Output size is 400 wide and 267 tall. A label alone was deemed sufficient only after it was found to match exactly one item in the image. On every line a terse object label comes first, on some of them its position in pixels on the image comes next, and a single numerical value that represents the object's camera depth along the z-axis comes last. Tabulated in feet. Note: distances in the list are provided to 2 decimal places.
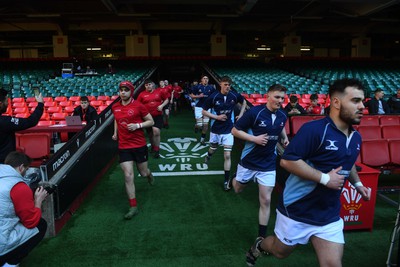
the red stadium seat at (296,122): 23.27
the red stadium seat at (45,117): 29.55
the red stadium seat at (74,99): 39.15
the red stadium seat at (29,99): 38.81
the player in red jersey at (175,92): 48.29
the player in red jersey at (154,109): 27.50
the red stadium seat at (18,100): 37.45
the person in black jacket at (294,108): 25.73
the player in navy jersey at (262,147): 13.30
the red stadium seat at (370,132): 22.22
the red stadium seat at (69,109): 32.71
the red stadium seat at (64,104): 35.53
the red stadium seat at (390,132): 22.54
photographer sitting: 9.23
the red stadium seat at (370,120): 24.70
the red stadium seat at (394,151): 19.66
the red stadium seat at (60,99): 39.29
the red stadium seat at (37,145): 19.79
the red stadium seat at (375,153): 19.42
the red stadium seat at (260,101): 36.91
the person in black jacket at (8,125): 13.26
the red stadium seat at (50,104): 34.56
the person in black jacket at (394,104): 34.22
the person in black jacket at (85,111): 25.45
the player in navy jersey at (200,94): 34.73
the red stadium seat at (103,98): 39.25
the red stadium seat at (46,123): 26.86
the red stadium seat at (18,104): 35.12
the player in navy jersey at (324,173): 8.05
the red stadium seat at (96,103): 36.17
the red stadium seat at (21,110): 32.91
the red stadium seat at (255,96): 40.18
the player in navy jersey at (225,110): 19.93
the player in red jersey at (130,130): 16.10
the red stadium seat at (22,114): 31.76
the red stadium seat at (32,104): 35.45
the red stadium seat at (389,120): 25.12
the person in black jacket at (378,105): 32.40
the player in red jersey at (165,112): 37.45
